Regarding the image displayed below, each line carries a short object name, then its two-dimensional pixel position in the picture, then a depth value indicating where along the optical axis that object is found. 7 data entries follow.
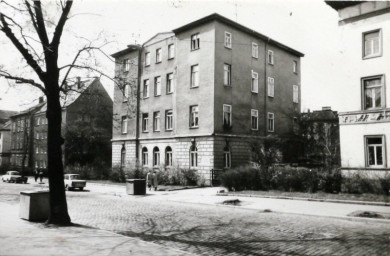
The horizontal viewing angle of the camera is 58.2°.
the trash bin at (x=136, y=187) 23.36
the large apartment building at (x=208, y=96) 30.78
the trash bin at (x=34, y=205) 11.57
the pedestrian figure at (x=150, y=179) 27.58
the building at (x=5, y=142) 80.31
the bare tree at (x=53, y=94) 10.84
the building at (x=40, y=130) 49.41
